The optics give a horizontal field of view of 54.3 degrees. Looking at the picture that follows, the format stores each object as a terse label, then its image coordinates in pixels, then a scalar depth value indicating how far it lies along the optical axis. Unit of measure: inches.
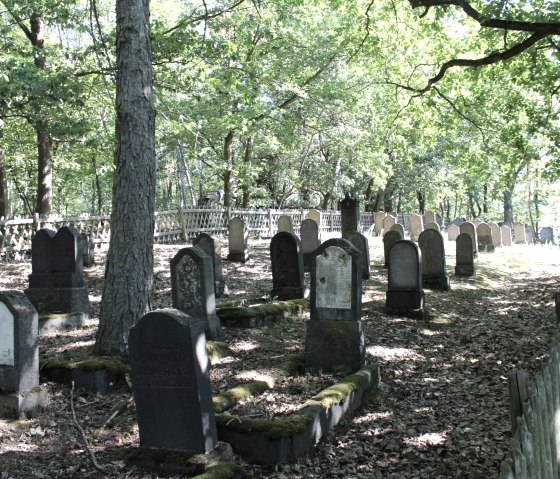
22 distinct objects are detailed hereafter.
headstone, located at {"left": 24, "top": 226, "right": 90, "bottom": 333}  379.9
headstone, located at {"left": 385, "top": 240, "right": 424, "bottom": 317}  424.8
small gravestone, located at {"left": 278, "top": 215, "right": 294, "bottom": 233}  827.3
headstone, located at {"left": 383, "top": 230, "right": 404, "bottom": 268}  598.9
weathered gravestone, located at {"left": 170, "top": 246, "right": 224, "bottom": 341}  319.3
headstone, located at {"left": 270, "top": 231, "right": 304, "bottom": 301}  441.1
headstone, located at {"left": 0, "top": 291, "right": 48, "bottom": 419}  220.8
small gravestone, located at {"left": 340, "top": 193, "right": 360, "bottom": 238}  611.8
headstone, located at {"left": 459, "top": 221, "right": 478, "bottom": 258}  795.3
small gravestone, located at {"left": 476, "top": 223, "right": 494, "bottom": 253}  900.0
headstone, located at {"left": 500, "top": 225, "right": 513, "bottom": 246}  1100.5
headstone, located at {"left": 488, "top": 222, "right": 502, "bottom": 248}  1042.1
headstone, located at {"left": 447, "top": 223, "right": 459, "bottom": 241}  1087.6
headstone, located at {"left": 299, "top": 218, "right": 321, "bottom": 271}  606.5
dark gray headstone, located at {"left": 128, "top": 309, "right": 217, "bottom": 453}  179.8
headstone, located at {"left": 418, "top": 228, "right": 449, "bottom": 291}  525.7
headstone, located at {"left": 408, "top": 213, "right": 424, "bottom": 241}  1004.6
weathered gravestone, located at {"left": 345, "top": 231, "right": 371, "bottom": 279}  545.3
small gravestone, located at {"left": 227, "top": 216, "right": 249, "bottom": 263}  645.3
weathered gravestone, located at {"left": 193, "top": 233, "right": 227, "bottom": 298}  451.6
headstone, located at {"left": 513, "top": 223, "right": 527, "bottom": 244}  1226.6
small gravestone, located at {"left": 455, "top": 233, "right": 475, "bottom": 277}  621.0
